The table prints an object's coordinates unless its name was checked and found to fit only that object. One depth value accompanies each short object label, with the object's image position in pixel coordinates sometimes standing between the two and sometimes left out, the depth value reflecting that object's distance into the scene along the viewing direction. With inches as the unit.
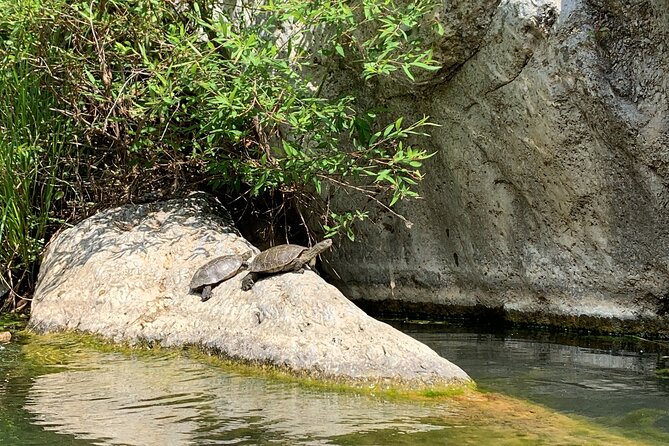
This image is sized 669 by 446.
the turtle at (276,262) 249.3
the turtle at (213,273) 253.1
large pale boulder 208.4
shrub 269.3
